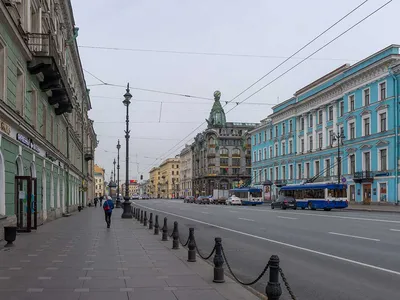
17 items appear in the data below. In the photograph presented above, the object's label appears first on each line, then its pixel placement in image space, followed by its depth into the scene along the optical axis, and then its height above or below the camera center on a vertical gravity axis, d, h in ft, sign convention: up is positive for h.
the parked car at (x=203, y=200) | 279.69 -15.70
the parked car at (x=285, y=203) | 161.68 -10.30
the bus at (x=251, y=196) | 229.25 -11.26
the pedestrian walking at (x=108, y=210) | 73.51 -5.49
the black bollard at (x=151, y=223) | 71.25 -7.34
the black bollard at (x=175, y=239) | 45.20 -6.28
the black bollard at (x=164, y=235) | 53.31 -6.87
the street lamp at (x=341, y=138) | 180.45 +13.48
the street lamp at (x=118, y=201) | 187.52 -10.54
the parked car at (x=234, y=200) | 235.97 -13.67
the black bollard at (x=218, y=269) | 28.22 -5.68
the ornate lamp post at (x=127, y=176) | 99.50 -0.50
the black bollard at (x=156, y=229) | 61.11 -7.11
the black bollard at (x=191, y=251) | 36.63 -5.96
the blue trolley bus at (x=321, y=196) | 144.05 -7.35
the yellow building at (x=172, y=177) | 595.72 -4.16
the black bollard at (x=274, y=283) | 19.81 -4.62
